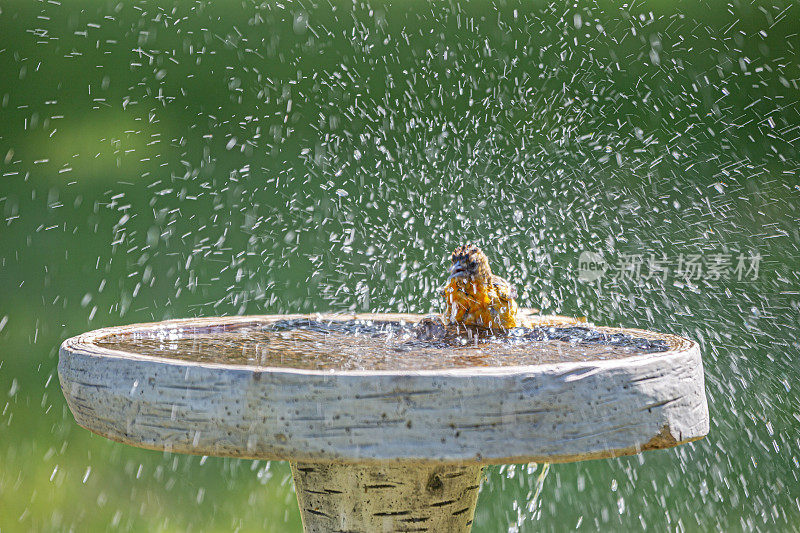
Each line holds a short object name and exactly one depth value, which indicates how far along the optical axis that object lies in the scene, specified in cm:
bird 662
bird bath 633
